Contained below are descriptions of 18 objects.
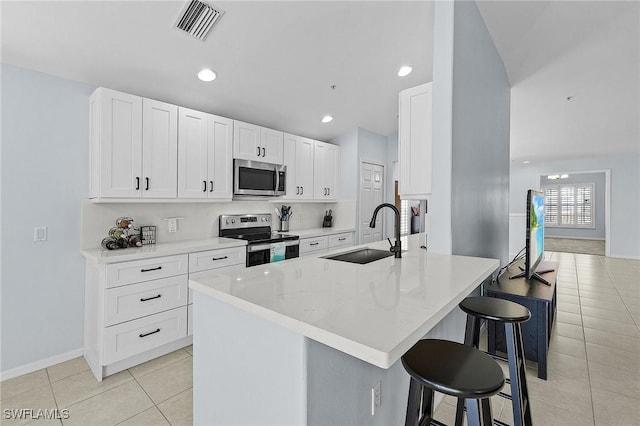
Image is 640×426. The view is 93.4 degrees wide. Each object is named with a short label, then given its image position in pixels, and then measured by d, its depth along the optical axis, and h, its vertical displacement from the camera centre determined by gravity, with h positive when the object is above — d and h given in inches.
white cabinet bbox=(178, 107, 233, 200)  116.5 +22.5
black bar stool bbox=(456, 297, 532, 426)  54.7 -23.3
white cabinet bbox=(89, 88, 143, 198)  96.0 +21.5
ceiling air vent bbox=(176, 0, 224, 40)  82.8 +55.3
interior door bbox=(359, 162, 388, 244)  195.5 +10.3
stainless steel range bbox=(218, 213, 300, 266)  129.4 -12.2
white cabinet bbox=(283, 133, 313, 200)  160.6 +24.9
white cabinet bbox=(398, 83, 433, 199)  87.4 +21.4
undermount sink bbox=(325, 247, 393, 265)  75.9 -11.6
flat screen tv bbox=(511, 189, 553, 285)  93.6 -6.8
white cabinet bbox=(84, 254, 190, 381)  88.8 -32.3
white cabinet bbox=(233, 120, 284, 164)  135.4 +32.4
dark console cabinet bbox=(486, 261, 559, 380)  85.8 -30.7
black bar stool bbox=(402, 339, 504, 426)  36.2 -20.5
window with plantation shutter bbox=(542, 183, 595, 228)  410.3 +13.5
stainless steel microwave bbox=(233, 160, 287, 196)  134.5 +15.7
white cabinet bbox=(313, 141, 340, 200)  177.8 +25.3
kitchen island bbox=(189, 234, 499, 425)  32.7 -15.7
